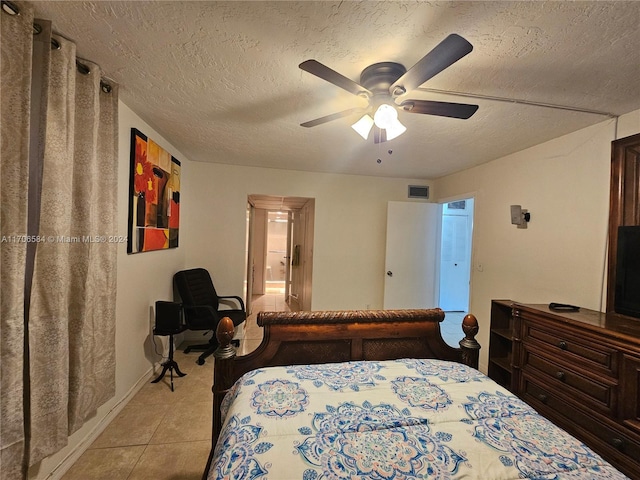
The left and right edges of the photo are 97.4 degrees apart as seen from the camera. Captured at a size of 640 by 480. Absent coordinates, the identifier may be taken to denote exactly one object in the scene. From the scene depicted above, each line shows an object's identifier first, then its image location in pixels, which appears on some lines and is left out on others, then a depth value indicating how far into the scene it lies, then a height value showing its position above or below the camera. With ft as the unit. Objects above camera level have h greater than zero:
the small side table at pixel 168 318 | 8.31 -2.61
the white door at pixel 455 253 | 17.22 -0.69
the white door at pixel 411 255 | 13.48 -0.73
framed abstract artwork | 7.29 +1.01
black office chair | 9.71 -2.69
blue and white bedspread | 2.94 -2.37
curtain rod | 3.58 +2.83
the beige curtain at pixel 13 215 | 3.61 +0.12
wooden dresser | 5.16 -2.73
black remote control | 6.98 -1.54
